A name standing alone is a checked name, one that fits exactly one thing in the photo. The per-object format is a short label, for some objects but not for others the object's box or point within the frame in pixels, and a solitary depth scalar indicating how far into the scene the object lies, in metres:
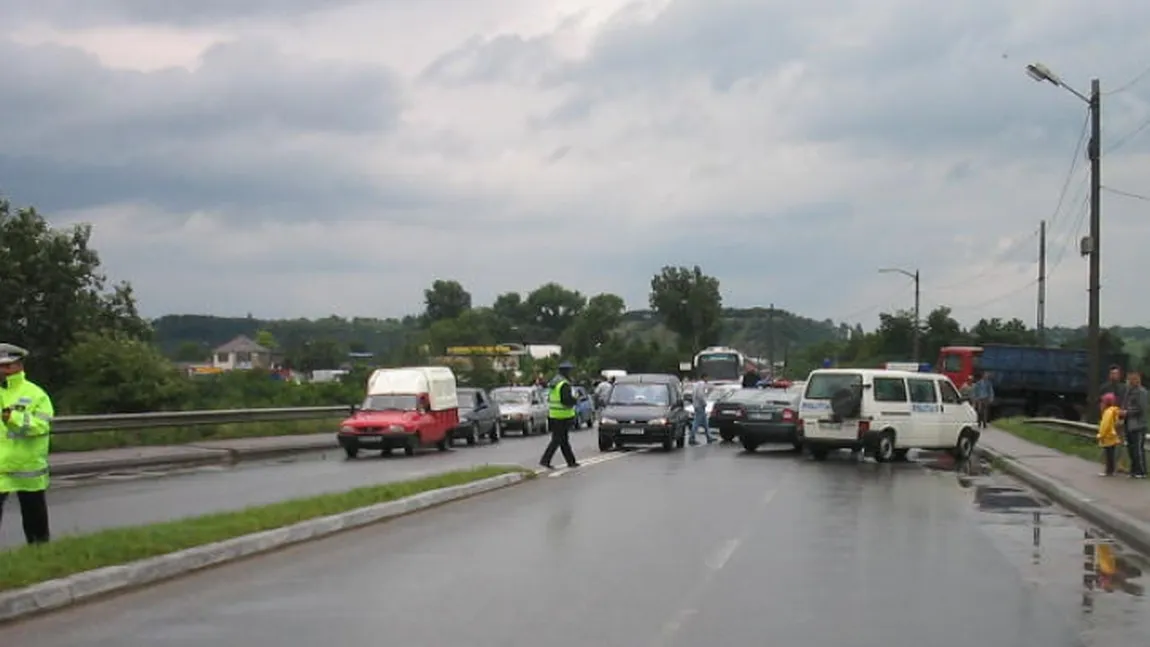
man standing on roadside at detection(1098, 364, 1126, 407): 19.97
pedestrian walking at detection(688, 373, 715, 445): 33.28
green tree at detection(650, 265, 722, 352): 125.12
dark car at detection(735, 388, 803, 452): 29.45
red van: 28.50
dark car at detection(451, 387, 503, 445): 34.16
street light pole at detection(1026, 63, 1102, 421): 28.53
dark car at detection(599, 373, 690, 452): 29.64
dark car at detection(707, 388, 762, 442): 33.12
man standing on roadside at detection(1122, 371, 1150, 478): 19.72
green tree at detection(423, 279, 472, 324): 152.25
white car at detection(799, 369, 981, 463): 25.59
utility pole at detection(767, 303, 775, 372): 105.95
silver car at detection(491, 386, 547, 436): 40.34
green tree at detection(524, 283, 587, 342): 171.00
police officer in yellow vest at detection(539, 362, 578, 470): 21.78
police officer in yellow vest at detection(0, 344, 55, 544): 9.66
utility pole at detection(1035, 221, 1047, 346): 54.81
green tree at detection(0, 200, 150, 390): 38.75
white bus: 69.06
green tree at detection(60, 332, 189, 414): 32.75
